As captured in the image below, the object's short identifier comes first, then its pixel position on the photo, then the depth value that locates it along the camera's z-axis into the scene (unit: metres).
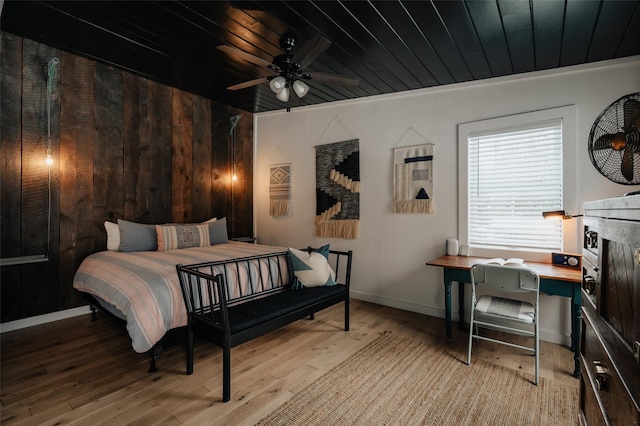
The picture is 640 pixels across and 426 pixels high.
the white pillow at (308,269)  2.92
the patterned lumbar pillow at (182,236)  3.48
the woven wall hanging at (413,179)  3.54
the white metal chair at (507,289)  2.21
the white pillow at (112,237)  3.34
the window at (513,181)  2.88
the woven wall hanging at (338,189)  4.11
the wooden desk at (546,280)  2.31
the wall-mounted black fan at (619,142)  1.99
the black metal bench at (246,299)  2.04
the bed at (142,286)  2.12
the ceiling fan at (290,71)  2.42
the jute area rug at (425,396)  1.83
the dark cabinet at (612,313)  0.80
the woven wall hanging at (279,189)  4.80
